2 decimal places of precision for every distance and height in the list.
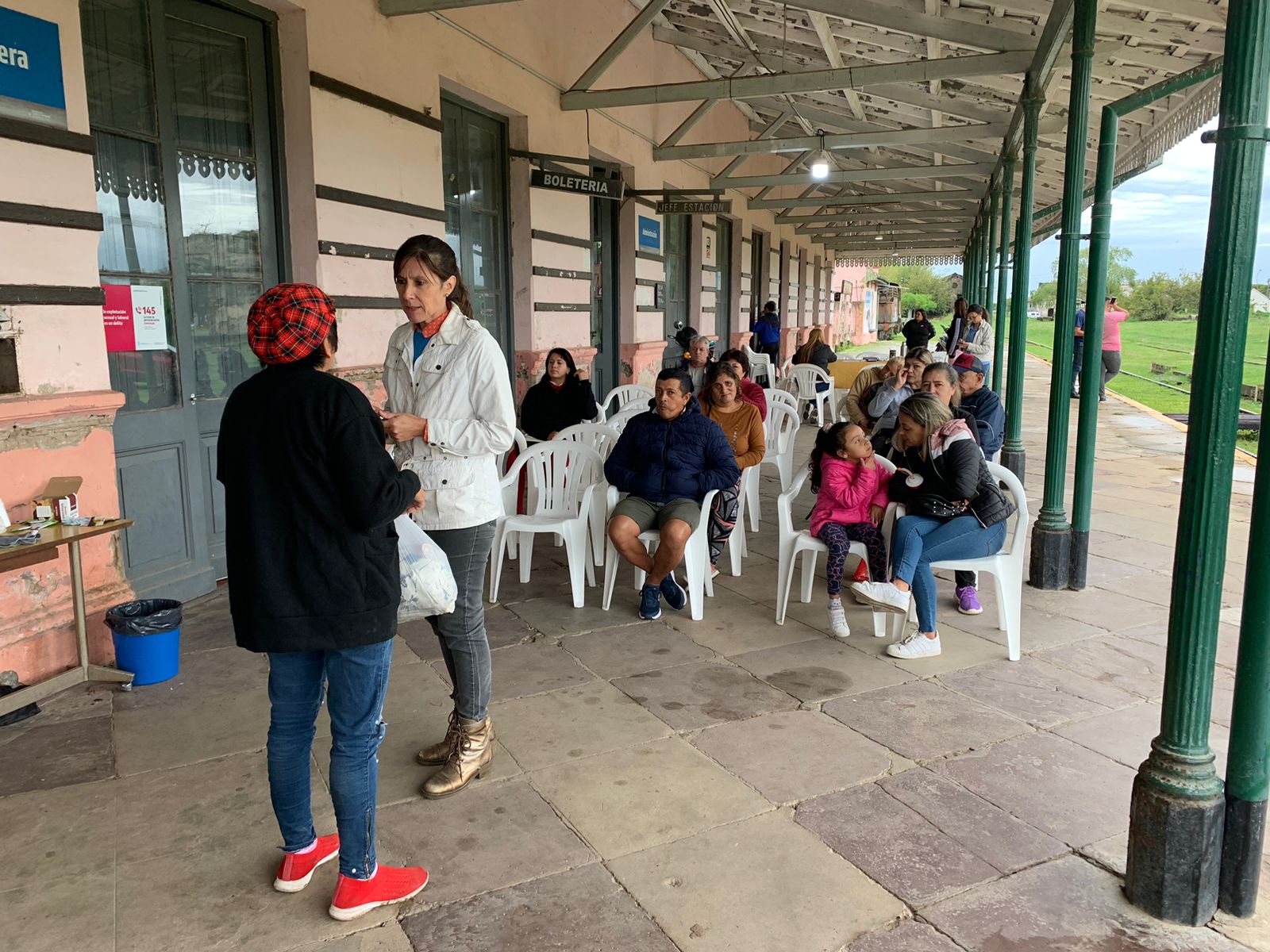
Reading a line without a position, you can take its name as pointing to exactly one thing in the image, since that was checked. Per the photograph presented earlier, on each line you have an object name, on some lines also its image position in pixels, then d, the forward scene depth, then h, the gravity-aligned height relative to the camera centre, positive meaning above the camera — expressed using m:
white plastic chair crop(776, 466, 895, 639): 4.27 -0.98
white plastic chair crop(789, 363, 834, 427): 11.46 -0.57
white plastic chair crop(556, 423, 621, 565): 5.00 -0.65
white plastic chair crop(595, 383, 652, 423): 7.83 -0.53
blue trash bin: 3.55 -1.17
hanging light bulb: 9.34 +1.74
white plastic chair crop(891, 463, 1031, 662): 3.88 -1.01
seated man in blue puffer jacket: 4.44 -0.67
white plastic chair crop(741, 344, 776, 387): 12.62 -0.38
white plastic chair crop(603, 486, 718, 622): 4.42 -1.07
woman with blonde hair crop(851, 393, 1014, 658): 3.92 -0.82
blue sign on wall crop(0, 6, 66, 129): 3.37 +1.00
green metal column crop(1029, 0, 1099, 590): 4.73 -0.23
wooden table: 3.19 -0.96
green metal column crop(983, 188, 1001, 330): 12.27 +1.30
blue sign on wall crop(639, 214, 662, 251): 10.43 +1.20
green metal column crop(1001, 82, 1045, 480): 6.41 +0.47
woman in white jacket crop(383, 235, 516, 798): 2.57 -0.22
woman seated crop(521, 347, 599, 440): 5.87 -0.41
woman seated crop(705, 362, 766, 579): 5.20 -0.45
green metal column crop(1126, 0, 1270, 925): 2.11 -0.47
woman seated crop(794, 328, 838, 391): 12.27 -0.20
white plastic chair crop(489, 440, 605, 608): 4.80 -0.77
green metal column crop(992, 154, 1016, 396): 9.62 +0.83
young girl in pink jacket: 4.23 -0.77
